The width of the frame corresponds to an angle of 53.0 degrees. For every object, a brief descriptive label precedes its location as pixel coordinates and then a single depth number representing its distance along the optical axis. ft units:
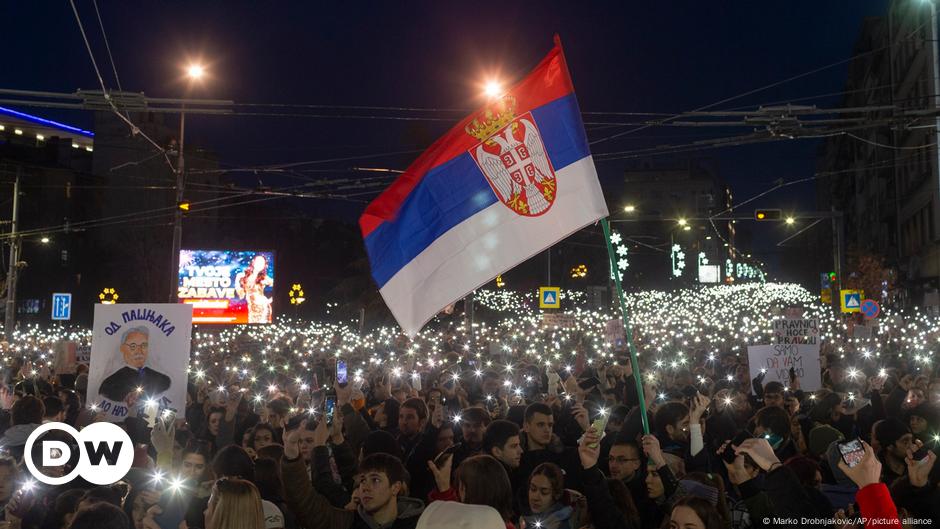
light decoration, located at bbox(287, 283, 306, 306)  124.26
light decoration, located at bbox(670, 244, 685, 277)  169.27
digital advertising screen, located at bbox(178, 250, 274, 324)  126.00
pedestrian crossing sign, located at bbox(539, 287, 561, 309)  109.40
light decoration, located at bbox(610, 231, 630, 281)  91.58
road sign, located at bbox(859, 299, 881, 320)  87.61
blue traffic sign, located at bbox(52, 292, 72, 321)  98.28
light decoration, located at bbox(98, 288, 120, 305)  119.55
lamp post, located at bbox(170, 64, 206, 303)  64.59
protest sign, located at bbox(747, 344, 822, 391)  50.14
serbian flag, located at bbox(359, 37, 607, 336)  23.99
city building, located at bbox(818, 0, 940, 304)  152.76
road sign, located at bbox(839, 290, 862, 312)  99.14
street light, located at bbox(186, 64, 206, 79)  56.54
